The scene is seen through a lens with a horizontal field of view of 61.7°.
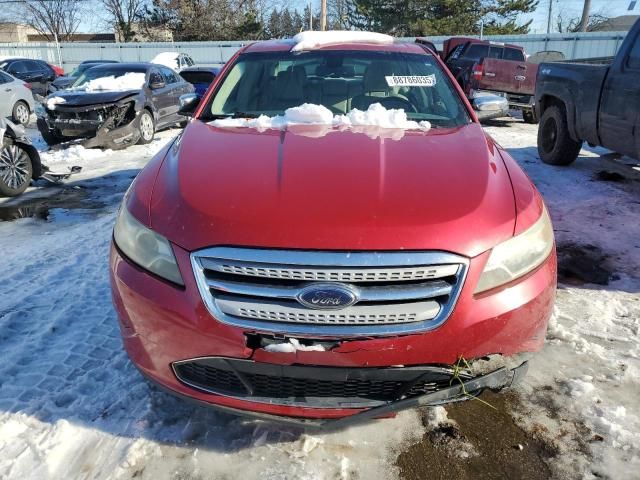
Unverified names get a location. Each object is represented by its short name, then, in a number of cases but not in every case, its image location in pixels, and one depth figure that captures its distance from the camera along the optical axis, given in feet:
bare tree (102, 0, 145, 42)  139.03
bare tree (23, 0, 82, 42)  143.54
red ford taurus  6.29
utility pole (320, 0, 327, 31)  115.75
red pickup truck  43.69
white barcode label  11.51
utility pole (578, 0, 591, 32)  96.99
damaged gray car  30.45
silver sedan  38.78
